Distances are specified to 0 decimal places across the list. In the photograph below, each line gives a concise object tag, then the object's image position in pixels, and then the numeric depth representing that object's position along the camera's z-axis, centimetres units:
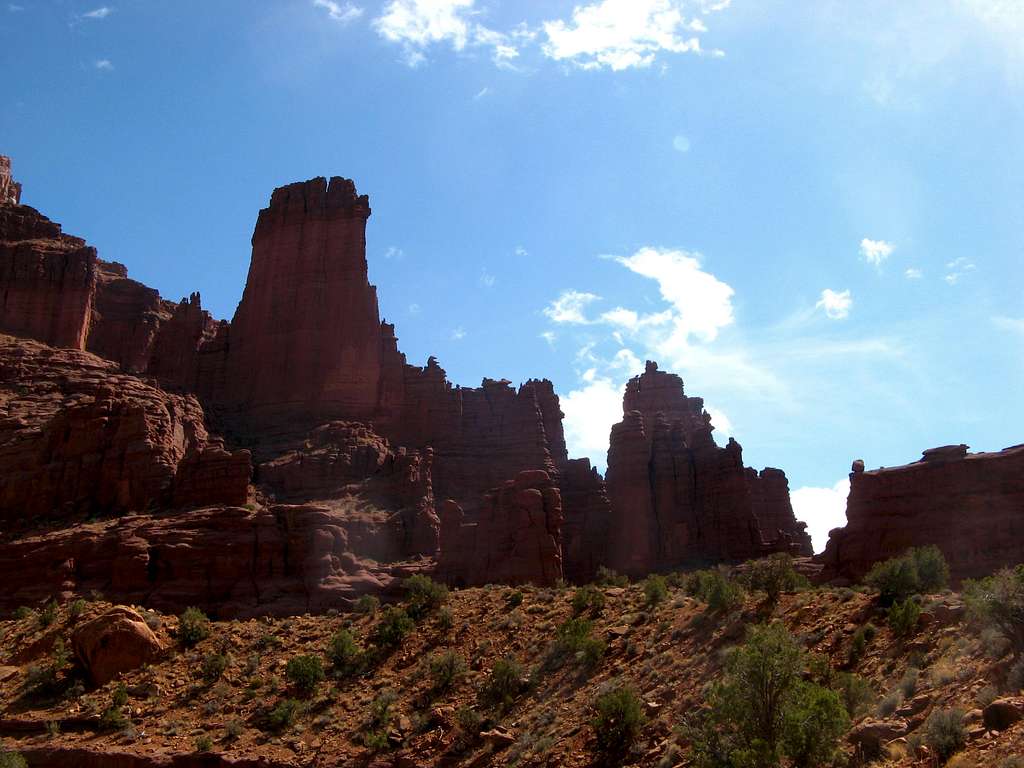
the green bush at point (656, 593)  4069
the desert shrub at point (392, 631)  4366
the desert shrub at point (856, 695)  2566
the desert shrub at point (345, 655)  4191
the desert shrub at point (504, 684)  3656
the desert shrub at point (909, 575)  3288
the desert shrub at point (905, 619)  2948
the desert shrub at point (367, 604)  5111
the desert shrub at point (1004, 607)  2470
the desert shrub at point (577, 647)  3681
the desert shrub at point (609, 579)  5354
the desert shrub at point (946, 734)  2030
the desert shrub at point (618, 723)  3017
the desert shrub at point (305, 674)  4044
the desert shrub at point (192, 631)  4528
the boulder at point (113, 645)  4256
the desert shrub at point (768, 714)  2266
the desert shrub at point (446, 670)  3881
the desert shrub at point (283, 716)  3817
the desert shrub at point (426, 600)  4616
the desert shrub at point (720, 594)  3650
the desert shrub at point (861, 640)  2967
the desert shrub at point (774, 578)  3647
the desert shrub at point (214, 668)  4197
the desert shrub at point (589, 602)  4191
